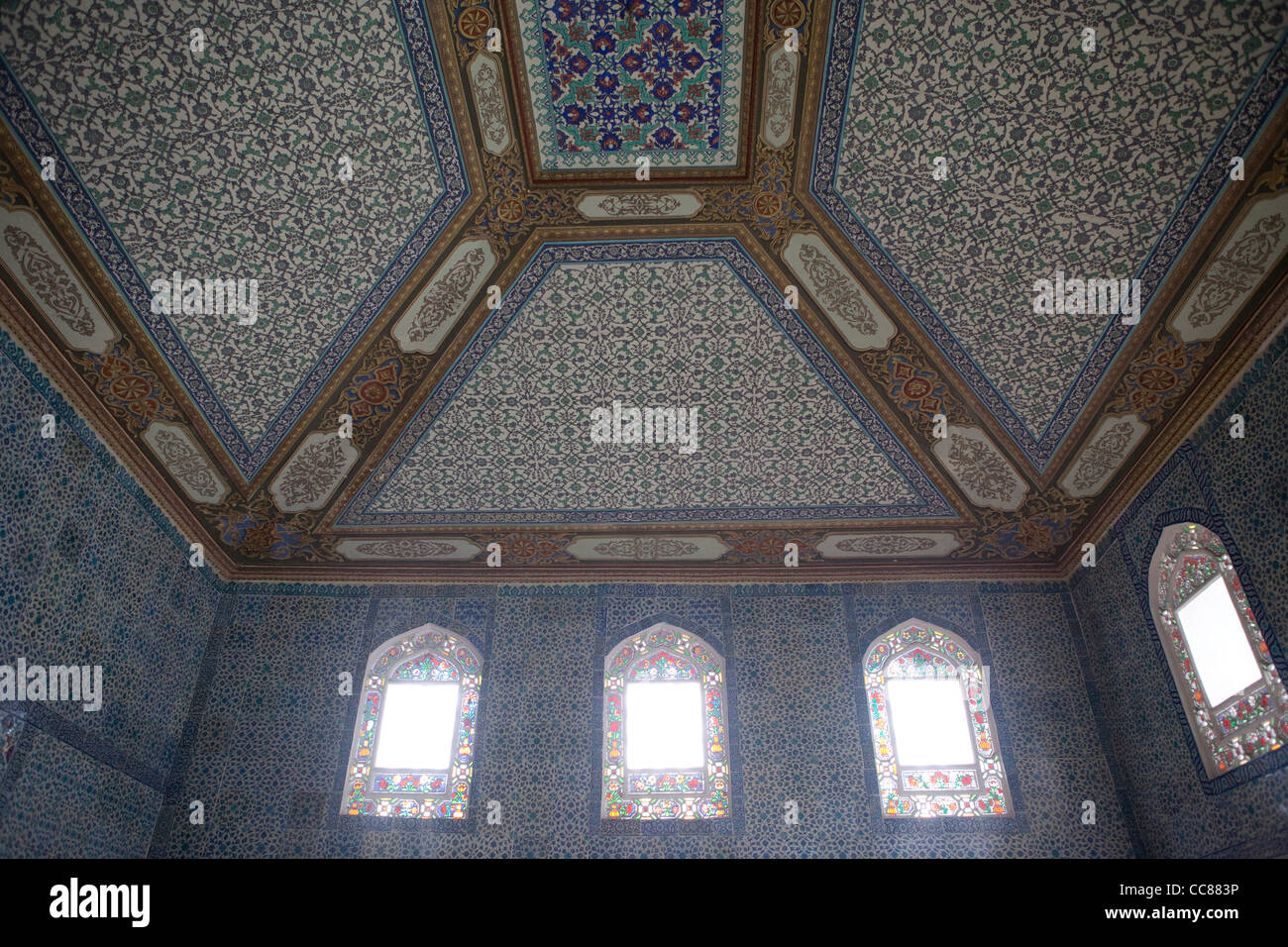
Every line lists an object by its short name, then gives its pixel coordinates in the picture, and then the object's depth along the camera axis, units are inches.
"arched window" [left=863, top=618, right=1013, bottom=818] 208.5
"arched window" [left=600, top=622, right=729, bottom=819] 210.4
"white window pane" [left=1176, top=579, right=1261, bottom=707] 170.6
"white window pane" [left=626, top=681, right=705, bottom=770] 217.3
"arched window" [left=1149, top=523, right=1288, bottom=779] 164.4
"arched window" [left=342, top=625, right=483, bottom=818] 212.8
